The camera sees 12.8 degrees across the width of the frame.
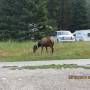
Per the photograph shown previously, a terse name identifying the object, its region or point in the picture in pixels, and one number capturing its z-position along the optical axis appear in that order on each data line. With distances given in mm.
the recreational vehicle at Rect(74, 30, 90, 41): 70619
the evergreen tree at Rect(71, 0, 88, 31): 87438
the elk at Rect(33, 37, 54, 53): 33475
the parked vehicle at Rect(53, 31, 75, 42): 63803
